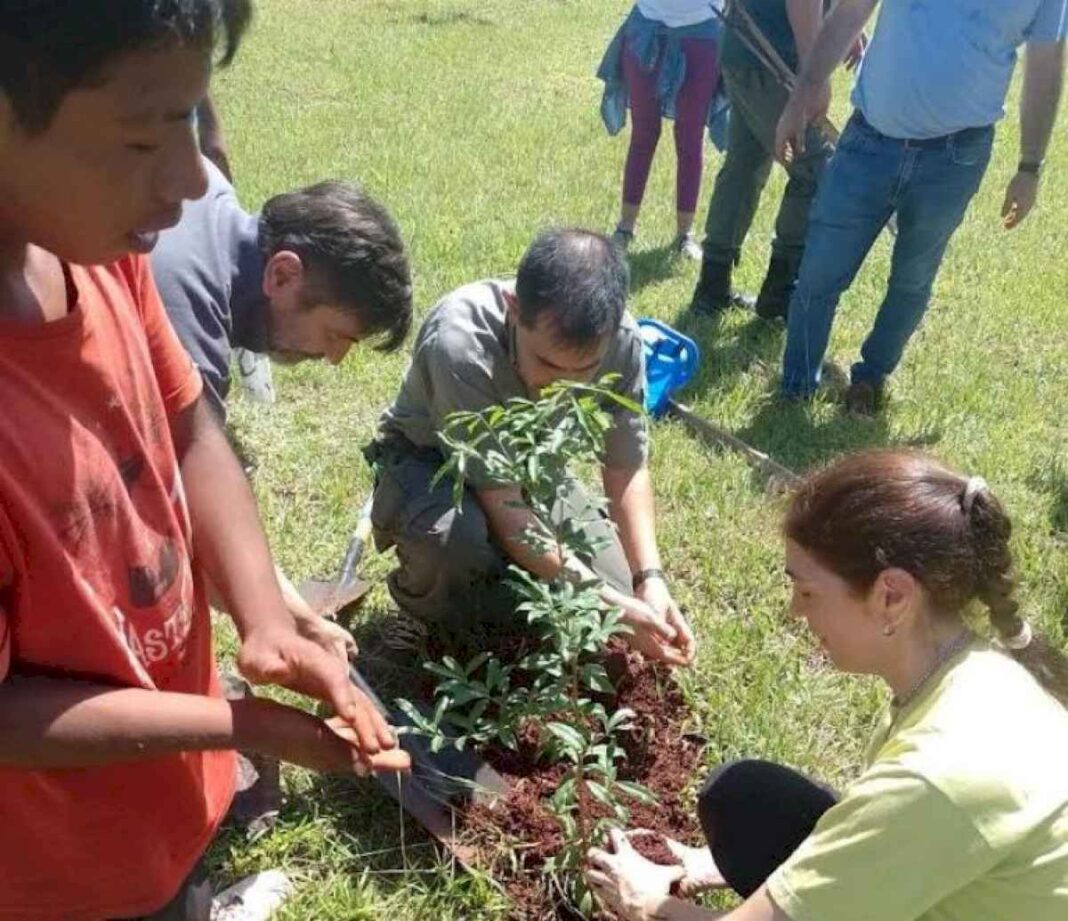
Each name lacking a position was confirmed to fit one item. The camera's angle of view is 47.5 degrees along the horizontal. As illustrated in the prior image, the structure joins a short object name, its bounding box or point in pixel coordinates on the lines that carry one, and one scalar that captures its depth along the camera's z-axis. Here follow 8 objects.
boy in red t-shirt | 1.06
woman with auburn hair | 1.54
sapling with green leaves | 1.97
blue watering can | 4.21
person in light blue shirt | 3.81
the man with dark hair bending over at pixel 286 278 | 2.55
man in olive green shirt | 2.53
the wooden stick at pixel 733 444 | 3.88
